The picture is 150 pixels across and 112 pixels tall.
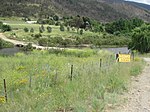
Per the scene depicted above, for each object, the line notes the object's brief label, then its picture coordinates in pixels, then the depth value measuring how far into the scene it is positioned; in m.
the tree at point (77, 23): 86.88
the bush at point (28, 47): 47.19
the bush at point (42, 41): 57.32
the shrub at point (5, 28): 73.55
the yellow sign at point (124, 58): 13.18
